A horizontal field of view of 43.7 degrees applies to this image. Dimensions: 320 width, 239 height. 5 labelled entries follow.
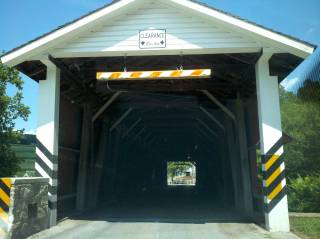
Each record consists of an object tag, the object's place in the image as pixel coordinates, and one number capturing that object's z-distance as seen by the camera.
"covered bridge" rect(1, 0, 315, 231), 7.37
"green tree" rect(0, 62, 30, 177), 14.95
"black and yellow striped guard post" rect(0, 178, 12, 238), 5.94
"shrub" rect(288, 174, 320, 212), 11.51
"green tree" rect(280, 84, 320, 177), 13.34
